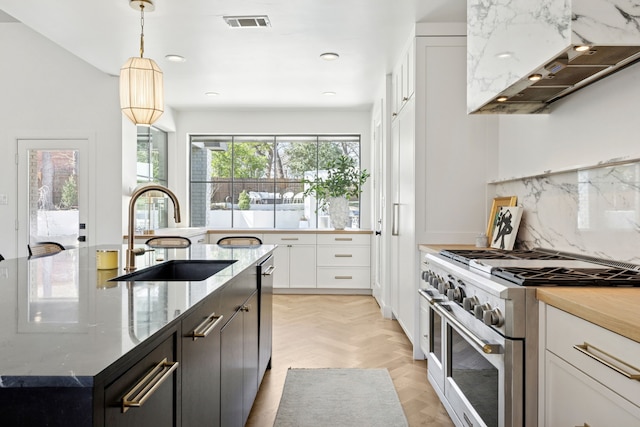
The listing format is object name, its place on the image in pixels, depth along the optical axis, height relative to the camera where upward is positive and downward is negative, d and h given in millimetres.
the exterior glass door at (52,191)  4906 +212
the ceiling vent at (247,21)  3152 +1370
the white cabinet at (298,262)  5727 -648
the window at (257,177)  6434 +497
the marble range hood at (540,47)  1459 +618
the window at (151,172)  5392 +496
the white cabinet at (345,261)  5723 -635
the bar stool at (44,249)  3171 -282
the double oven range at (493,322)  1456 -430
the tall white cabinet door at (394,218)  3914 -53
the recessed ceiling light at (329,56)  3880 +1373
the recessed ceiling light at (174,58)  3965 +1380
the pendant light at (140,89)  2691 +743
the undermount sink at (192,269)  2238 -293
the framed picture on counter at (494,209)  2908 +21
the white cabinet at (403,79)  3335 +1094
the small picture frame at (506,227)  2686 -90
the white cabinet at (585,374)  989 -411
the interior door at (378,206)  4832 +65
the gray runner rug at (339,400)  2334 -1088
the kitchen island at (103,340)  712 -255
